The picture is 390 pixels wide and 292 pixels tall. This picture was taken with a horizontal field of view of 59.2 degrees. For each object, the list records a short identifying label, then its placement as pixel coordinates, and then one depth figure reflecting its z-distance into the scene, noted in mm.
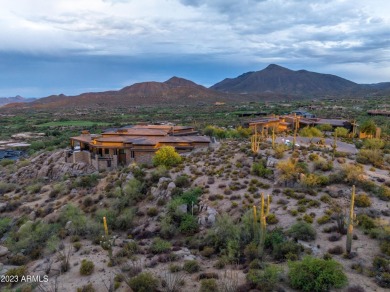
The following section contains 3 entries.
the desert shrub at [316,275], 14609
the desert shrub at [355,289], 14426
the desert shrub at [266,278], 14984
